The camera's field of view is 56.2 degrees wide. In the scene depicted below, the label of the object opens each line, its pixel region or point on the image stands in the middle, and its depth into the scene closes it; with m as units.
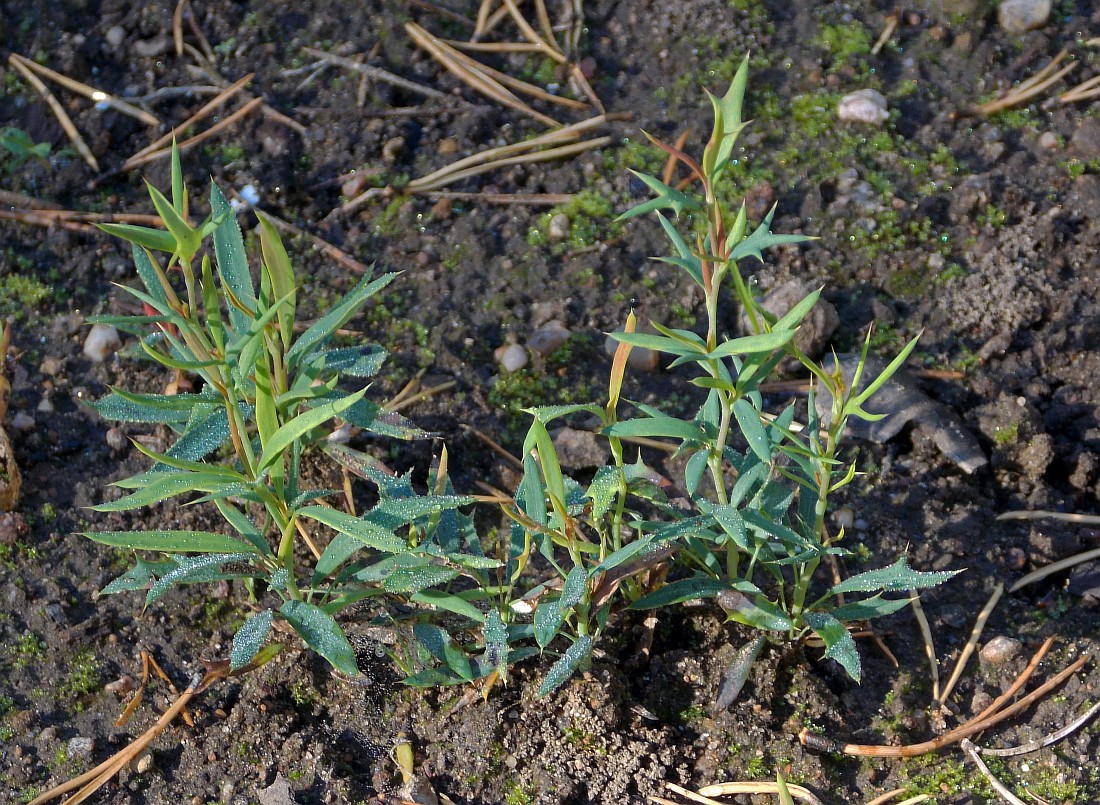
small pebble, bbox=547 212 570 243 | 2.98
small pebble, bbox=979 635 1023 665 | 2.19
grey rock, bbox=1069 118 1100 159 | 3.12
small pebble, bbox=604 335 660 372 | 2.73
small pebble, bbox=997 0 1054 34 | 3.40
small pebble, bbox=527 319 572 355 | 2.72
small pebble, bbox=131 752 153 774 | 2.08
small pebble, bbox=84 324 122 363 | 2.74
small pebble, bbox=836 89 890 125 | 3.17
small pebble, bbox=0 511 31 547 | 2.41
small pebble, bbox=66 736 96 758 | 2.11
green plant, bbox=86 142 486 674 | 1.82
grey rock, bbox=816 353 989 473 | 2.52
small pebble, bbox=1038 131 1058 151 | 3.14
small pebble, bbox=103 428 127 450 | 2.57
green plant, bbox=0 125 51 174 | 3.14
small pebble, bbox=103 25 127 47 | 3.44
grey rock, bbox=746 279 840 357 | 2.69
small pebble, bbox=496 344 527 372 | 2.71
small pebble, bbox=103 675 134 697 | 2.19
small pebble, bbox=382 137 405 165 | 3.17
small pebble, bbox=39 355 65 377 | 2.71
